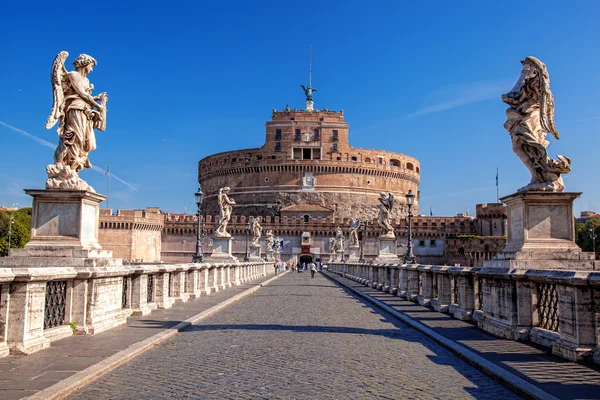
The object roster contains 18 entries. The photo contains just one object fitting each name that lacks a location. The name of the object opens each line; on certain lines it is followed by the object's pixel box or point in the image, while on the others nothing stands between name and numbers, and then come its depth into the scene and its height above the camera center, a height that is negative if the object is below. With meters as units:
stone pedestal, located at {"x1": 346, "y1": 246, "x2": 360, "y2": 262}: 47.88 +0.15
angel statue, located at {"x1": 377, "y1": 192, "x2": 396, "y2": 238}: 24.64 +1.70
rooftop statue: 109.44 +29.42
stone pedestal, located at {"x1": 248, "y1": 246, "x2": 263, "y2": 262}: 48.32 +0.15
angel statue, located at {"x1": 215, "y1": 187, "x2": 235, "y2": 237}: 25.20 +1.68
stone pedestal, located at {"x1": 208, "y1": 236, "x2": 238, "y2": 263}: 24.89 +0.15
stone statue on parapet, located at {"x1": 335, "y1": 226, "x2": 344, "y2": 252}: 74.06 +1.35
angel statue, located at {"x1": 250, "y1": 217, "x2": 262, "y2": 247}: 48.38 +1.84
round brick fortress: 93.75 +12.88
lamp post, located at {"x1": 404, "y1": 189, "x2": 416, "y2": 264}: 23.38 -0.03
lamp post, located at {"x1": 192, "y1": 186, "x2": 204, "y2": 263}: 22.55 +0.41
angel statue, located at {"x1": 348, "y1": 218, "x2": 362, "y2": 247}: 46.70 +1.57
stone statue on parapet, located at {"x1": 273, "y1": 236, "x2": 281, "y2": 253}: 75.04 +0.93
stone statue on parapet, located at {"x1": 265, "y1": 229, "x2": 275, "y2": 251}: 62.80 +1.27
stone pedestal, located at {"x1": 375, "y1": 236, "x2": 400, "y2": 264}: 23.86 +0.19
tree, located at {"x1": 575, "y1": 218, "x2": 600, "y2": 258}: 71.50 +2.78
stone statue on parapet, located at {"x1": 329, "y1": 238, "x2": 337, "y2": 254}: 71.96 +1.14
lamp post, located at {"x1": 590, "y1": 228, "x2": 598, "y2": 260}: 67.43 +2.59
